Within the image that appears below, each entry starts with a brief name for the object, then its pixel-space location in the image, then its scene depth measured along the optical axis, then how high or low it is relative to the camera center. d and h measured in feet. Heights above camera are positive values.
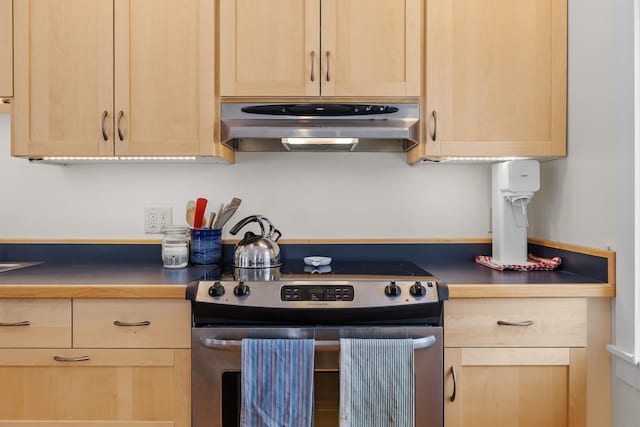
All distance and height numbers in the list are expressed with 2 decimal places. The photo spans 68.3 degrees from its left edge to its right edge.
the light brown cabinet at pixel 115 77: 5.83 +1.63
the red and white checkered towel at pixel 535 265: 5.95 -0.70
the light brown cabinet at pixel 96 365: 4.98 -1.66
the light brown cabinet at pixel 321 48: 5.84 +2.01
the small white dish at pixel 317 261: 6.30 -0.69
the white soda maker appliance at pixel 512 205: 5.92 +0.08
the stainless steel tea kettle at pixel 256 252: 5.83 -0.54
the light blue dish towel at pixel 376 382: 4.71 -1.73
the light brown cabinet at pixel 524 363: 4.95 -1.61
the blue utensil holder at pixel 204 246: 6.50 -0.51
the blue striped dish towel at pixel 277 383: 4.73 -1.75
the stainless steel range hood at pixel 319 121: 5.88 +1.11
